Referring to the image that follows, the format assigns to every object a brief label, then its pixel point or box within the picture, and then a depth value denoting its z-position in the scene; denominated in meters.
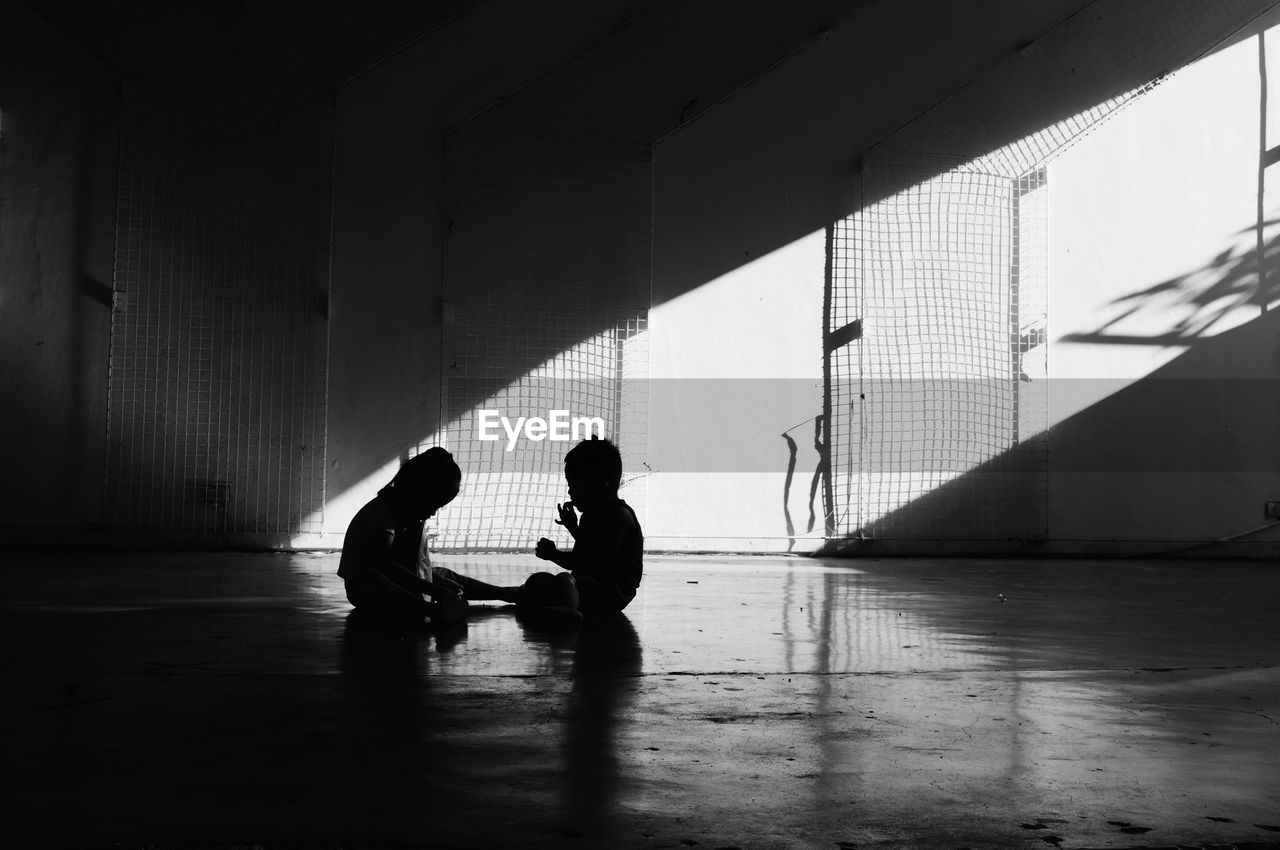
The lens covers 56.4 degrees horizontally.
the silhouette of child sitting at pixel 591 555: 3.83
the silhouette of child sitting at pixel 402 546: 3.74
